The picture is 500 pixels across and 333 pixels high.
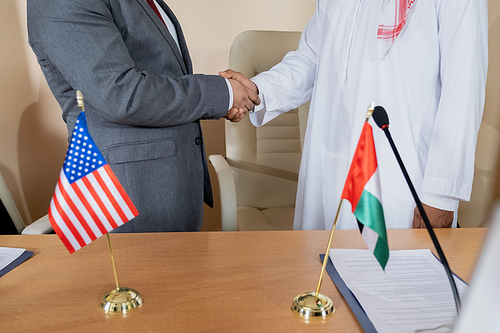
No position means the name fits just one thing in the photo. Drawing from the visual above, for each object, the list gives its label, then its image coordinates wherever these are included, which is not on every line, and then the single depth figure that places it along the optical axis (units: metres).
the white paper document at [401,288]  0.62
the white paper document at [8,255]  0.81
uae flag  0.56
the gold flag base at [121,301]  0.64
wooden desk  0.62
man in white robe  1.06
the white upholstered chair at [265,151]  1.79
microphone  0.54
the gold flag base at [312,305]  0.64
